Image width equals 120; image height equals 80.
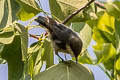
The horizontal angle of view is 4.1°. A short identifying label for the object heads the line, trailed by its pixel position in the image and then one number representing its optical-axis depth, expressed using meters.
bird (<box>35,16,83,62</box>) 2.26
